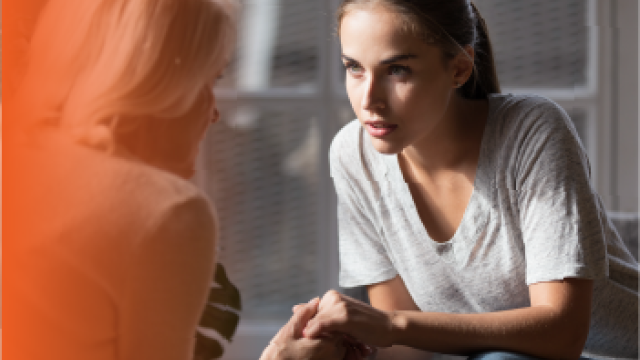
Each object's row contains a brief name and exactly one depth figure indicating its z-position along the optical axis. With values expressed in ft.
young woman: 5.60
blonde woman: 4.61
